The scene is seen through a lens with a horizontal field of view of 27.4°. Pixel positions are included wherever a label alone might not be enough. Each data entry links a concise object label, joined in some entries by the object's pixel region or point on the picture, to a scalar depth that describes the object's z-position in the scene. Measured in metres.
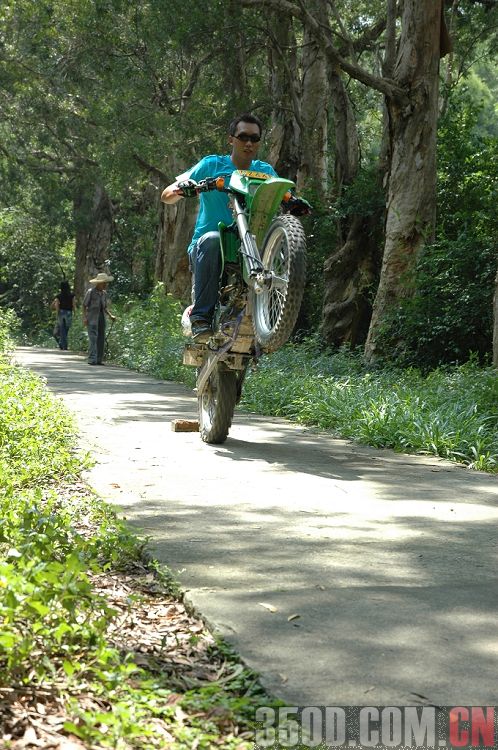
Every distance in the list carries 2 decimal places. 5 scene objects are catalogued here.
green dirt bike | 7.01
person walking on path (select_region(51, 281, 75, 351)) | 30.38
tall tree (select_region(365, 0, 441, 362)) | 13.95
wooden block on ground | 8.91
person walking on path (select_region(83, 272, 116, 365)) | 21.17
